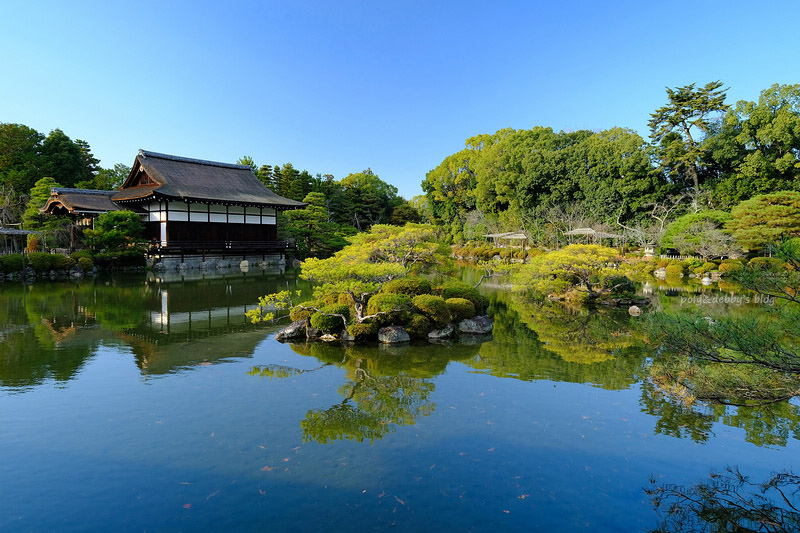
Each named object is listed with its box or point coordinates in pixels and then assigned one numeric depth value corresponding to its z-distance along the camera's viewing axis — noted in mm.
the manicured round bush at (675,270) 24859
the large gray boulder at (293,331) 10734
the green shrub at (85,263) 22453
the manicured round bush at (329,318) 10594
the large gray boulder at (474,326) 11523
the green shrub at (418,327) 10758
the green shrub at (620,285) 16656
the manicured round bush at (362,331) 10344
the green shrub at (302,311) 10672
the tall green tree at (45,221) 25358
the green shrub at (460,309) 11594
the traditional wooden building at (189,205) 26203
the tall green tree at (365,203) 44469
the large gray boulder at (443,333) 10922
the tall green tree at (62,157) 37188
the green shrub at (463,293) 12633
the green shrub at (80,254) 22898
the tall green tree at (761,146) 25719
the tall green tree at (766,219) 21266
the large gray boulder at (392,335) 10383
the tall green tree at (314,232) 32438
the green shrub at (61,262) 21414
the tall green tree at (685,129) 29609
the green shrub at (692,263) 25091
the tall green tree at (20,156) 33844
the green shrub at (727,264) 22047
